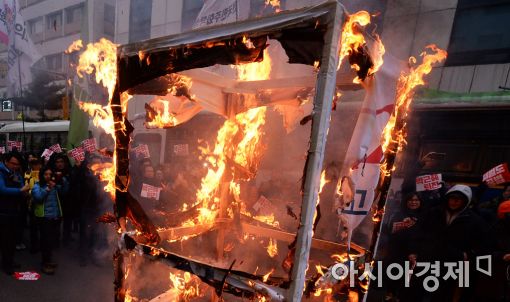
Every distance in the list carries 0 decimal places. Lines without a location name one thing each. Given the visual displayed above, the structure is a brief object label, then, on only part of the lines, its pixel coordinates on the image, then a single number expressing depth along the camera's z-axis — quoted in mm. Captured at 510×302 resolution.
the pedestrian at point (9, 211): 5277
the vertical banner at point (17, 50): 10688
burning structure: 2207
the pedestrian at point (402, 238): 5125
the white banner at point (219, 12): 8672
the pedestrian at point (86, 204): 6363
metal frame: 2078
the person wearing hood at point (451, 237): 4676
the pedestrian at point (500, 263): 4840
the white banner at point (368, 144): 2777
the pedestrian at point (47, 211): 5629
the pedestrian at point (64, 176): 6245
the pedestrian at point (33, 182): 6550
